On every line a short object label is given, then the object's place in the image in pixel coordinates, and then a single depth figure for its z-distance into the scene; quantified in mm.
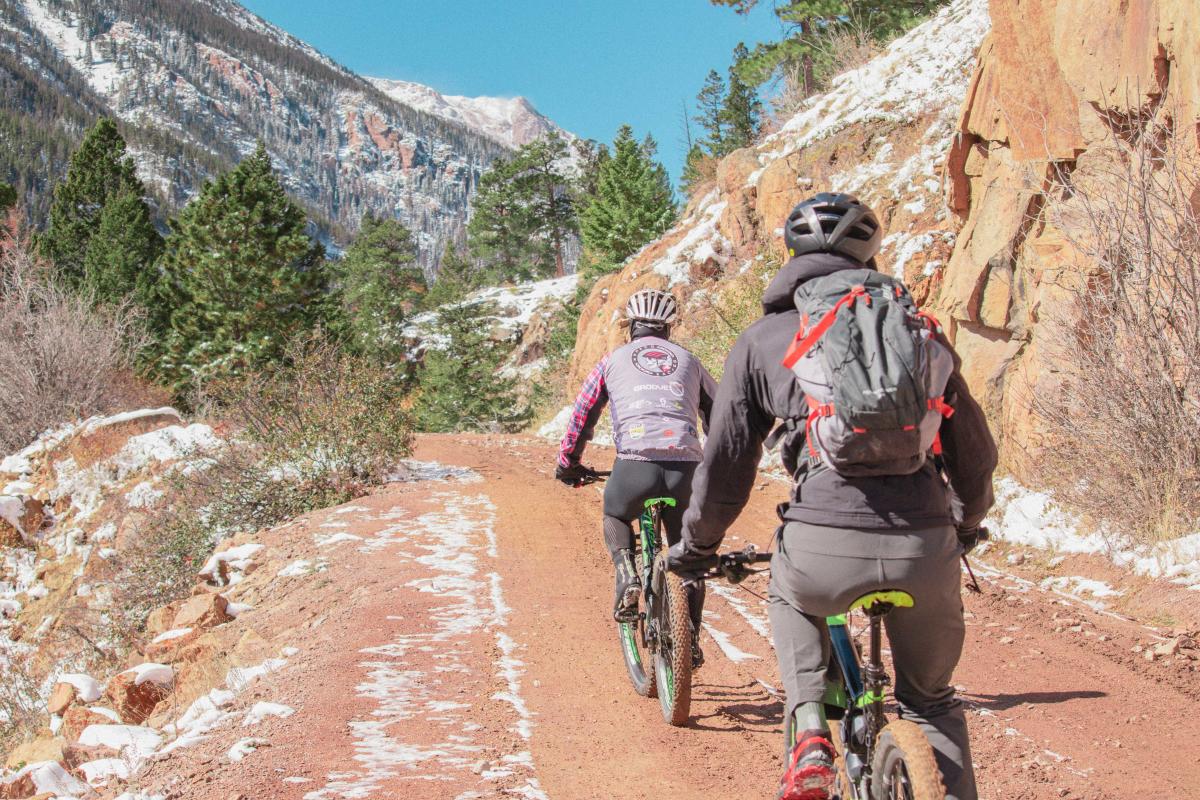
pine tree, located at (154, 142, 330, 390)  31594
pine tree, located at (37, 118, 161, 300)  43125
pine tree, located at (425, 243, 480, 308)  60072
